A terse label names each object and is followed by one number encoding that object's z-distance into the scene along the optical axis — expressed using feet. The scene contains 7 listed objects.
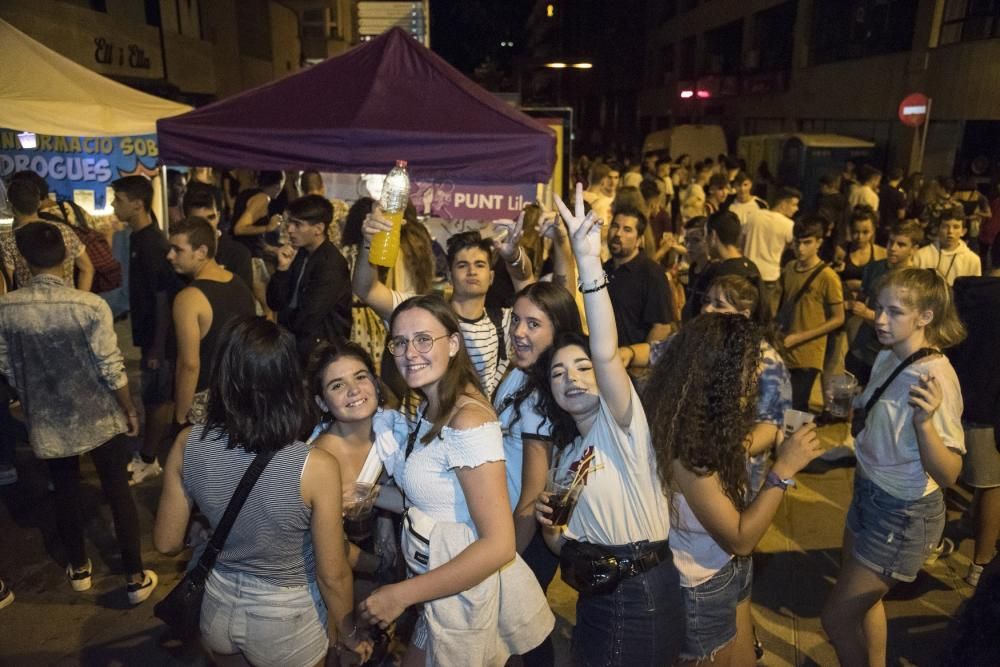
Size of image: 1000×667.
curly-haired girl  7.43
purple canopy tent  14.32
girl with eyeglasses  6.80
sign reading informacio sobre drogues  26.27
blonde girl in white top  8.91
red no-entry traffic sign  43.42
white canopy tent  19.58
